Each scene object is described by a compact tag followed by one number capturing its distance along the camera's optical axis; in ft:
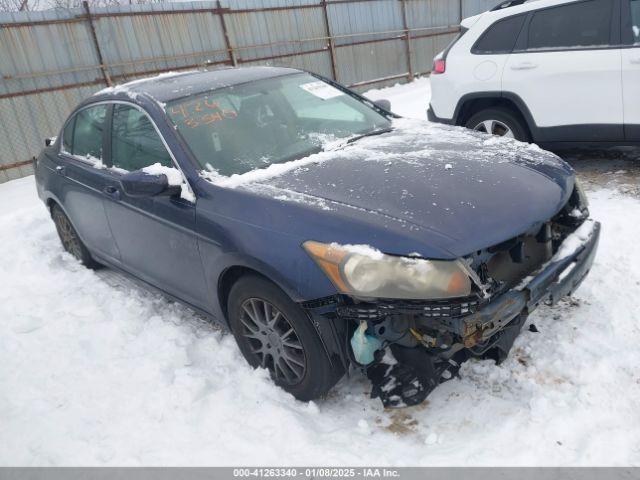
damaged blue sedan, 7.51
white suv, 15.42
